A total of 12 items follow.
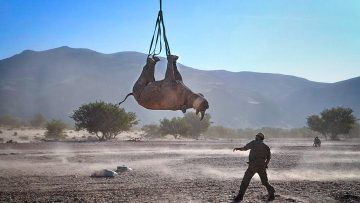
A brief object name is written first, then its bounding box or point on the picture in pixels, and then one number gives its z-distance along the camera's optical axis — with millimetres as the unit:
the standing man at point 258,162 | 13234
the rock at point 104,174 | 18250
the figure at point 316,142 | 45316
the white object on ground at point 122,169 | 20234
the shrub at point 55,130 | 59719
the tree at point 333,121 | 68062
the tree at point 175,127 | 68512
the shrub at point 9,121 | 84562
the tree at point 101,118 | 53031
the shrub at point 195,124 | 73500
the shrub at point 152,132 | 74506
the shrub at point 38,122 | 85488
